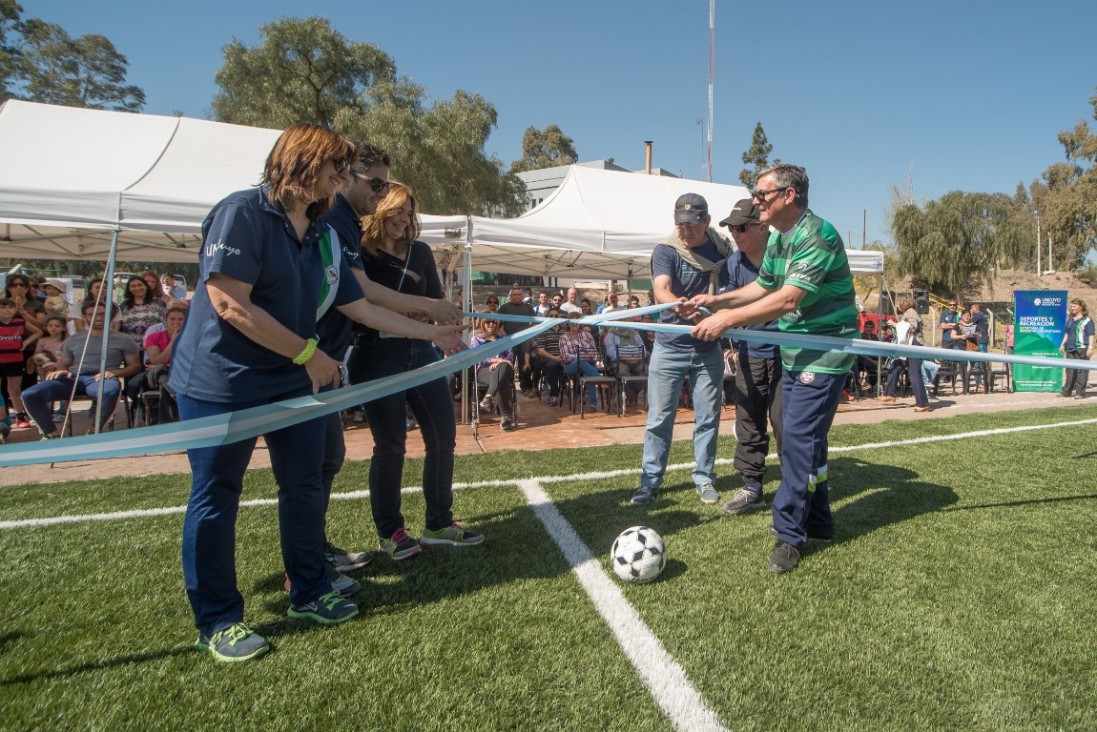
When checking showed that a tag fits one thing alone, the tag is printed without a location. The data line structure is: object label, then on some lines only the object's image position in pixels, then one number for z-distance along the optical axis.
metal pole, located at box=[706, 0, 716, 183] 16.11
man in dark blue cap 4.44
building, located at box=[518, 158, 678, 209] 56.81
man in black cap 4.24
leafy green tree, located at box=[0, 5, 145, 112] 36.34
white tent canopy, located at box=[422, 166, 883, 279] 8.48
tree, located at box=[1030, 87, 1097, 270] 39.38
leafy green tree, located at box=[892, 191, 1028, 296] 36.81
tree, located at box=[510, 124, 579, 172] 63.94
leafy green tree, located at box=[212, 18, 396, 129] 27.06
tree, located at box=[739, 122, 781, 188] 44.06
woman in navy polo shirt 2.24
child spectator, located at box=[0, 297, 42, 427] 7.84
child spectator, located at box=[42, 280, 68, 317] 9.88
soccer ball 3.14
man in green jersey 3.23
